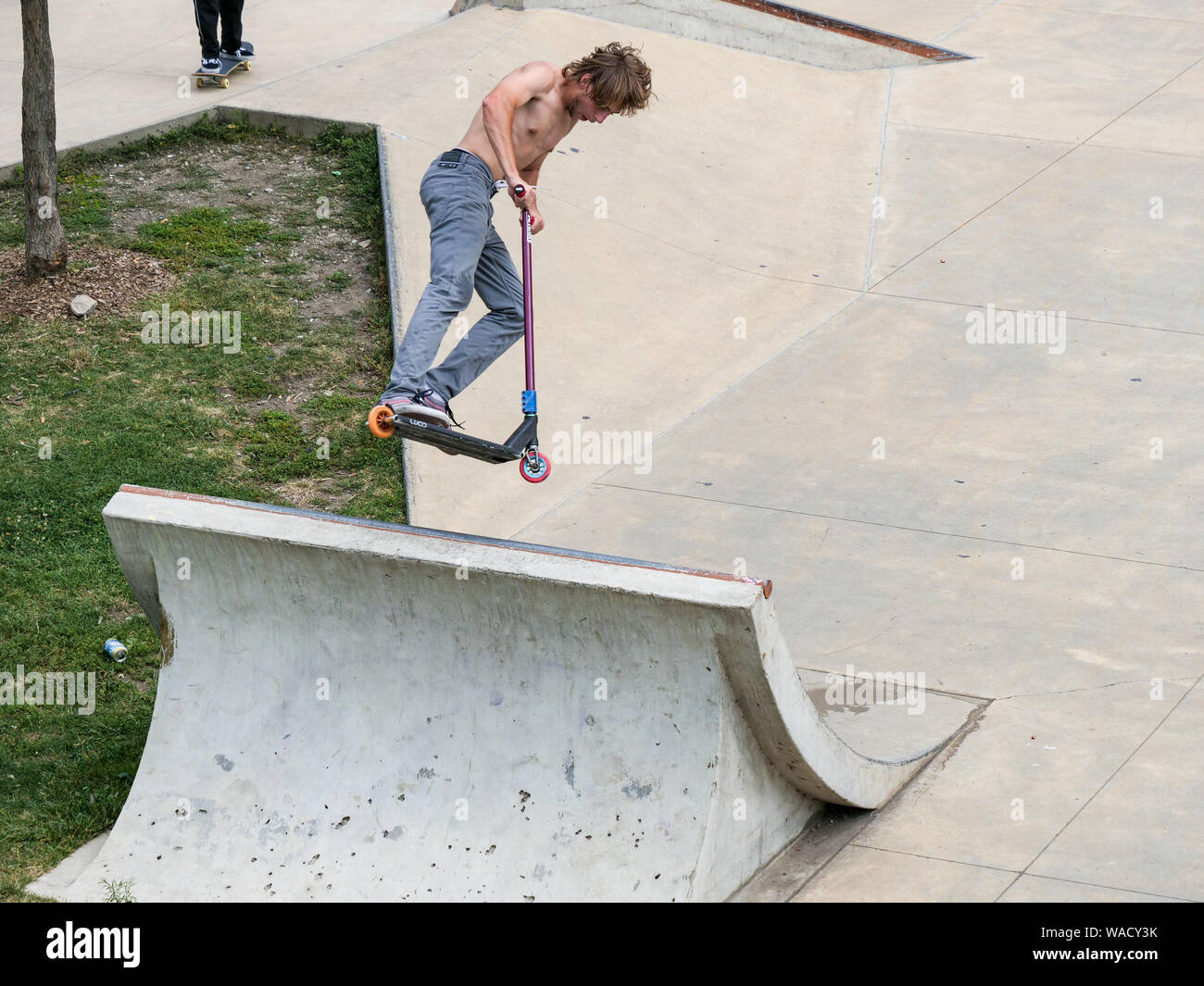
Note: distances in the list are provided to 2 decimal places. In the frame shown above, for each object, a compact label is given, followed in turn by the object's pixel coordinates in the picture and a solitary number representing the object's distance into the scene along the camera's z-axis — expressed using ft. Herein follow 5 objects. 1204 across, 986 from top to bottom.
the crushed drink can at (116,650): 38.63
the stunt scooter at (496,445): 33.19
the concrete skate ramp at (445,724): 28.09
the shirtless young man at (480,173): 33.55
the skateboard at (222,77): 73.43
